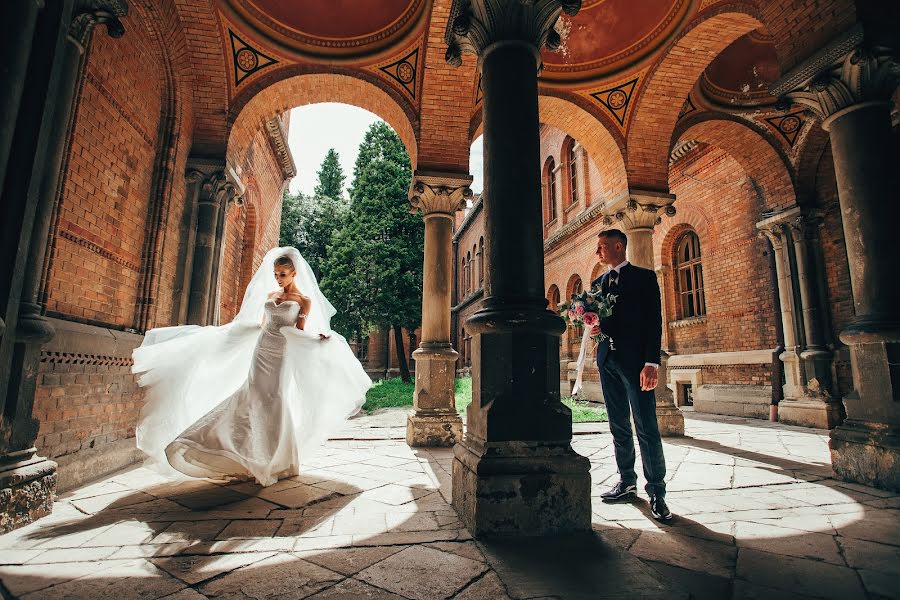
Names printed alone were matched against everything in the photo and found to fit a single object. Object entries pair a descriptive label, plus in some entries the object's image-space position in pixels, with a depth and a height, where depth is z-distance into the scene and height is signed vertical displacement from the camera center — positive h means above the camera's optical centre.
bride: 3.40 -0.14
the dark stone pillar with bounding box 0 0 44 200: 2.23 +1.58
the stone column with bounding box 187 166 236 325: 5.80 +1.61
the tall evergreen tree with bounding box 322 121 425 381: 20.19 +4.99
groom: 2.92 +0.07
